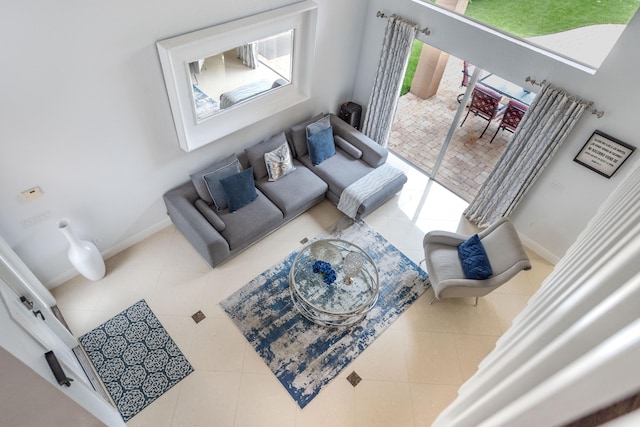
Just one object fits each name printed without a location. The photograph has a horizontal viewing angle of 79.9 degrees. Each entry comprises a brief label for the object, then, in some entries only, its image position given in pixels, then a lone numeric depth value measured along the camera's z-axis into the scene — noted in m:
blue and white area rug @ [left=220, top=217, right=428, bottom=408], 4.00
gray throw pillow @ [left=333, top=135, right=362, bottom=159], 5.80
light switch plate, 3.62
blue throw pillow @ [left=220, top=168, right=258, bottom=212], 4.77
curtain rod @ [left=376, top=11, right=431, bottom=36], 4.97
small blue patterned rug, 3.72
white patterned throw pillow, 5.25
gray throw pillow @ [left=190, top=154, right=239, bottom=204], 4.80
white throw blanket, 5.23
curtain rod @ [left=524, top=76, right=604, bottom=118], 4.02
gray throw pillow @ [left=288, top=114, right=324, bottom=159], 5.66
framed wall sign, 4.06
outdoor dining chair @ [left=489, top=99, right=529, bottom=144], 5.58
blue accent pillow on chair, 4.24
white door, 2.56
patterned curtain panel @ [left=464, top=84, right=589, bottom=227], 4.22
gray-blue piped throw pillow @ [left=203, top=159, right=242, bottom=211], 4.75
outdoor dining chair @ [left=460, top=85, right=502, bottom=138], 5.75
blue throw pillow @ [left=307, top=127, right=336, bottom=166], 5.58
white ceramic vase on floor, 3.98
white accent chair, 4.12
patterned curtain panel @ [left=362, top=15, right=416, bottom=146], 5.21
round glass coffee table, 4.21
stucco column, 6.47
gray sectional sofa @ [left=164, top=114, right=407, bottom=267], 4.64
